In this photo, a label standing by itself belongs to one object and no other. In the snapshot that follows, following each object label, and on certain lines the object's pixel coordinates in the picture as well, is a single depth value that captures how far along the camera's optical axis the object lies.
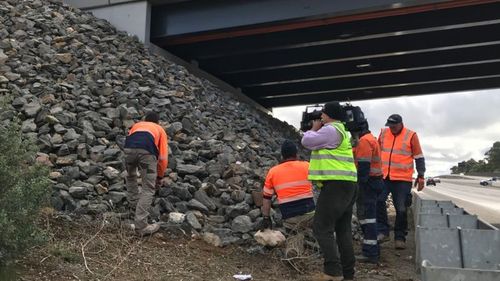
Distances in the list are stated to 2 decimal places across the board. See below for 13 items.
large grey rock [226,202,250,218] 7.24
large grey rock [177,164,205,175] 8.18
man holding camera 5.34
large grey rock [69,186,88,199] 6.73
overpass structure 14.48
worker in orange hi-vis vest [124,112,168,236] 6.36
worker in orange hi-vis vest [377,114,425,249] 7.79
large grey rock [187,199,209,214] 7.29
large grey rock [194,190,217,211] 7.49
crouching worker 6.27
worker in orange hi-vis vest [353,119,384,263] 6.70
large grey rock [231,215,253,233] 6.86
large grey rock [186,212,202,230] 6.77
